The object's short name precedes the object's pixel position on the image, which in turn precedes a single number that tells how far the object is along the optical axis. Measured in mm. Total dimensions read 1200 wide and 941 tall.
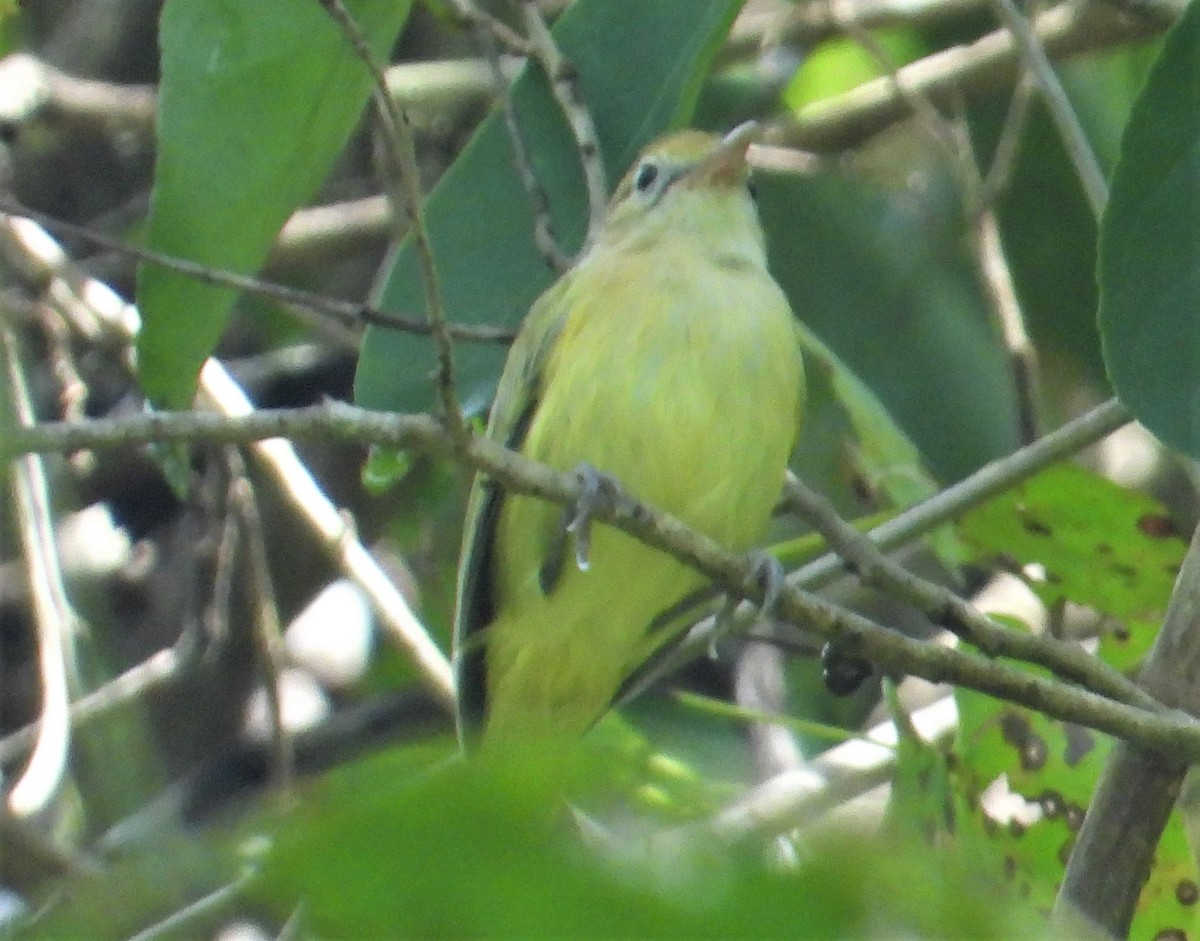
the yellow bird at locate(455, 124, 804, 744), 7277
